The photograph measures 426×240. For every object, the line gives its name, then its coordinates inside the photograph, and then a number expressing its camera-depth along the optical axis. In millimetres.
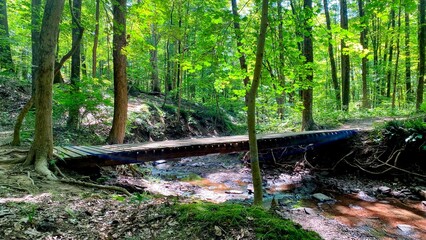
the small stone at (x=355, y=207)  7016
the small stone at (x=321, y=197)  7773
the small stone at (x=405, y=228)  5527
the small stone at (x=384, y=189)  8164
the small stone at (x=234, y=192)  8477
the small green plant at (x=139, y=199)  3790
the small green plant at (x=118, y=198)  4023
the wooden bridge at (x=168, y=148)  6203
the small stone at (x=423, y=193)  7466
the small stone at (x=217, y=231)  2656
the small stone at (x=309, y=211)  6531
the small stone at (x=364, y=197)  7670
